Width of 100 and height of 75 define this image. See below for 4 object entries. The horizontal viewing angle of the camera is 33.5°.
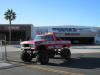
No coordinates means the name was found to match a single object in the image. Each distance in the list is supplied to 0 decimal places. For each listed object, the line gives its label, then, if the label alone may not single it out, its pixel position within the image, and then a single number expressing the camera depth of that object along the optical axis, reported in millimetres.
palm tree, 48175
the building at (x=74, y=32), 51594
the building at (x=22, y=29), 51344
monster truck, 12023
